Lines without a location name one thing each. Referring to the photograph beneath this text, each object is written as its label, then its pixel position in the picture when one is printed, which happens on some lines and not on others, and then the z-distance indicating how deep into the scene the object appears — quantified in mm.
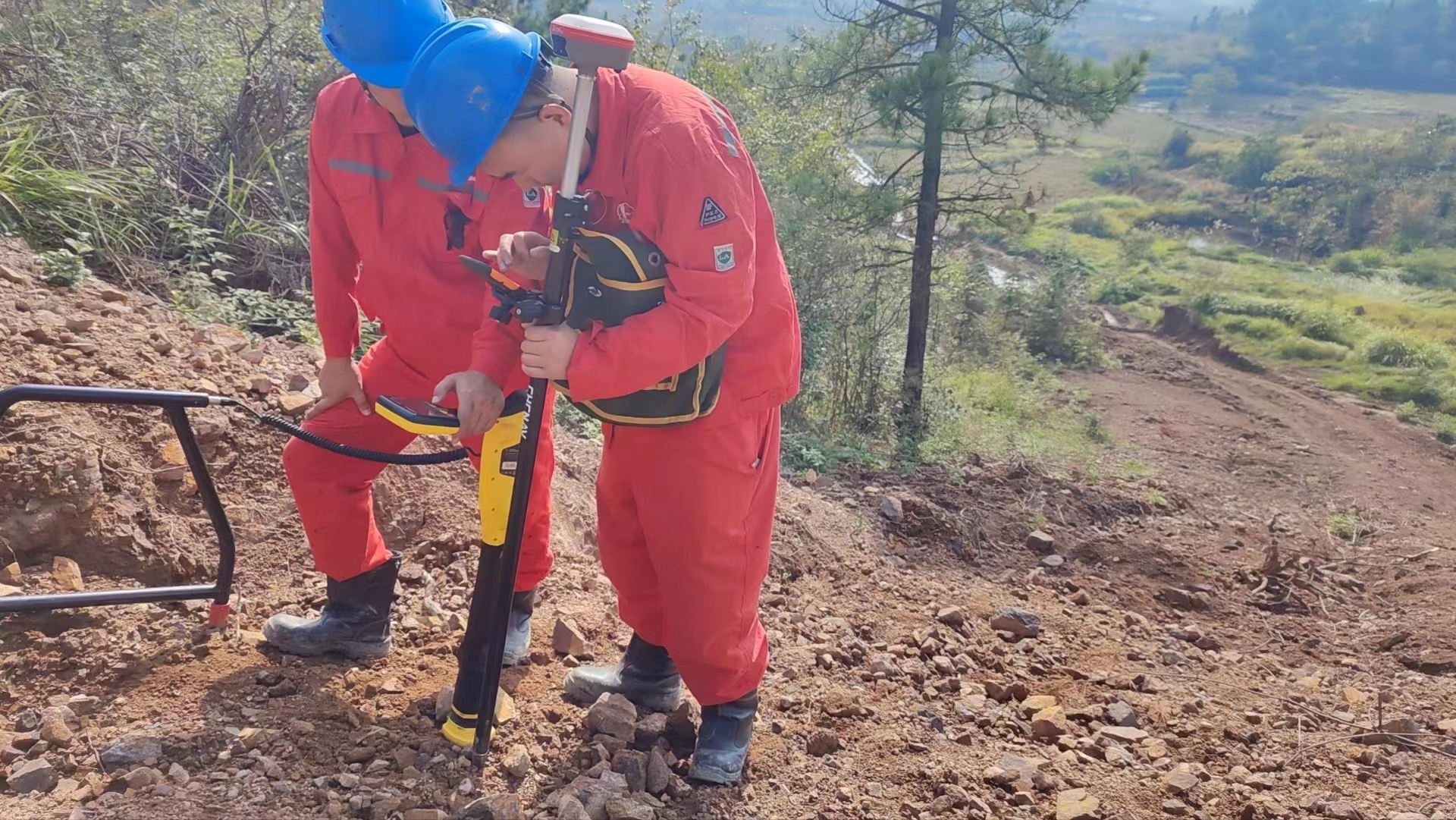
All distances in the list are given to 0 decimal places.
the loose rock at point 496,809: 2139
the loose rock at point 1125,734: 3203
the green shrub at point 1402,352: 18094
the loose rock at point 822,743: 2838
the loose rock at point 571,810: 2172
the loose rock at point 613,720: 2580
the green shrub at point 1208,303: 23367
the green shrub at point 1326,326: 20875
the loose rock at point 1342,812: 2812
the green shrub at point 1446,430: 14039
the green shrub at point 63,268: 4180
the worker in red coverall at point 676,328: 1874
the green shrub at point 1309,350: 19547
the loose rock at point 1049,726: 3170
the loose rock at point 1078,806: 2627
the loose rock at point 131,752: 2203
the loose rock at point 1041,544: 6137
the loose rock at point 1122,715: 3344
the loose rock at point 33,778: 2084
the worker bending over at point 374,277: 2352
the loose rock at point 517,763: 2379
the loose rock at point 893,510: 6094
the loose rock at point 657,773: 2457
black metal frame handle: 2055
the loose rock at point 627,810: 2225
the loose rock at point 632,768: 2430
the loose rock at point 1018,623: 4273
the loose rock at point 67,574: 2869
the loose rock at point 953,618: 4219
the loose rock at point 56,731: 2229
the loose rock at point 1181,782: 2844
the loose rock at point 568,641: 3074
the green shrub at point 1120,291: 27844
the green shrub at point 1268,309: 21969
